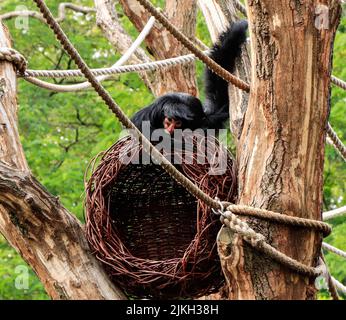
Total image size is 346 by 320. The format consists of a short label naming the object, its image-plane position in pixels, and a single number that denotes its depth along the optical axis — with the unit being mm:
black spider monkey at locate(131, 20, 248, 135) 8852
